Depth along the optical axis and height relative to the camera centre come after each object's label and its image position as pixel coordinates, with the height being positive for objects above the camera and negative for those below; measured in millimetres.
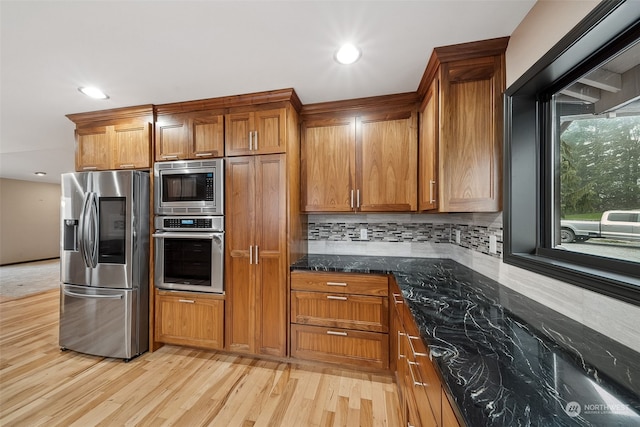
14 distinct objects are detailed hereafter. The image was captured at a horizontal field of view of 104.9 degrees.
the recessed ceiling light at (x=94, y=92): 1996 +1021
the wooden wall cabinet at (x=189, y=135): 2236 +742
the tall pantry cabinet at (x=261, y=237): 2111 -191
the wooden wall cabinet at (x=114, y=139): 2336 +750
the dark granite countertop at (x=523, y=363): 552 -446
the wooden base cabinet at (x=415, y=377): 756 -665
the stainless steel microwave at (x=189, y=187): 2189 +253
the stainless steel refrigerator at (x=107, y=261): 2223 -429
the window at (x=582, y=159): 899 +261
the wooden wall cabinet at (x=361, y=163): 2178 +479
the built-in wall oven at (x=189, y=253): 2193 -348
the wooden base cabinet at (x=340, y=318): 1958 -850
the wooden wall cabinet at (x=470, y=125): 1484 +560
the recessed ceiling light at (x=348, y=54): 1547 +1044
